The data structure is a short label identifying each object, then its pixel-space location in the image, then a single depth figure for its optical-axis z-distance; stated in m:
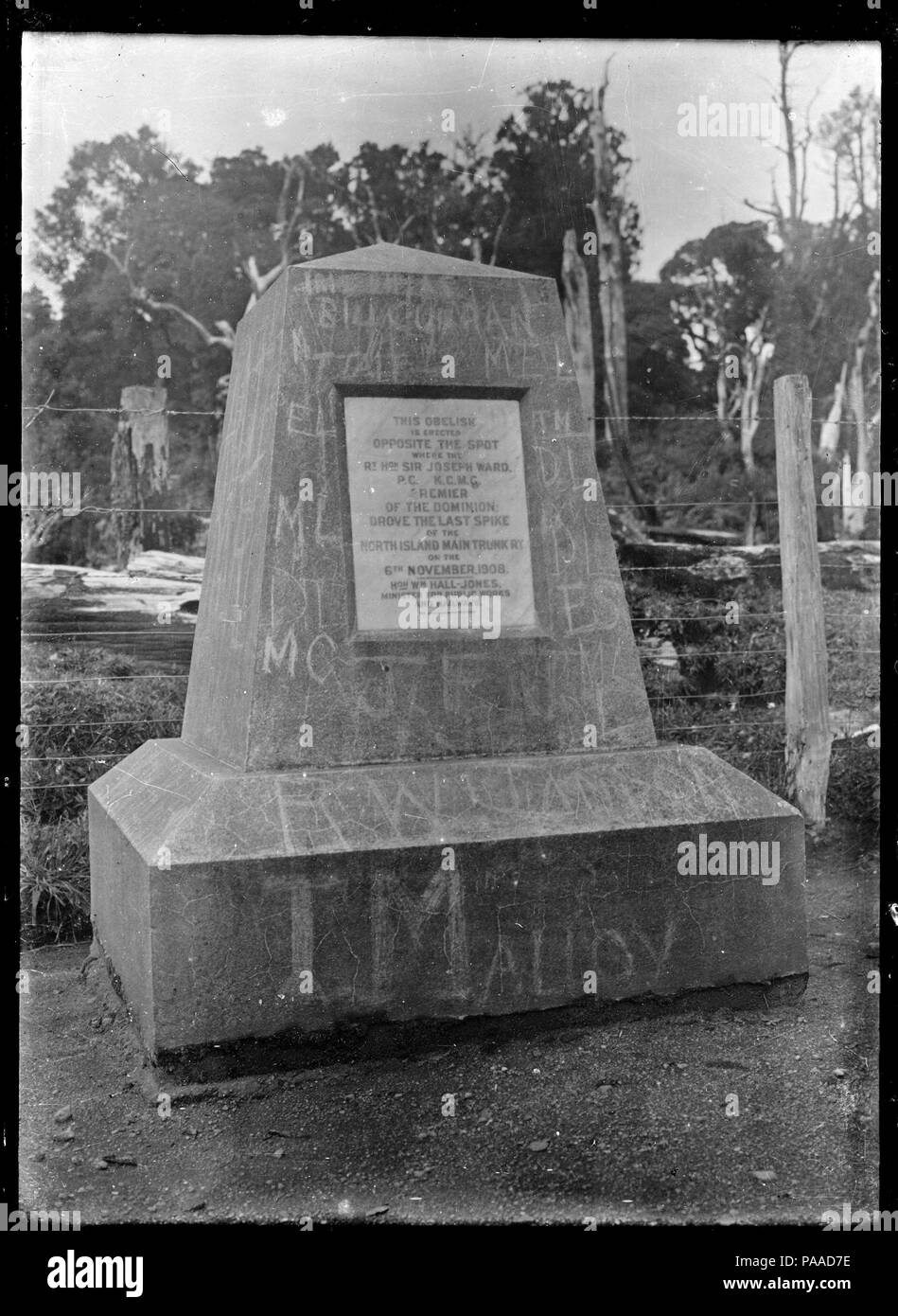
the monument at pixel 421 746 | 3.80
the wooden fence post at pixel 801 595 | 7.37
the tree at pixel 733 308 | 11.43
